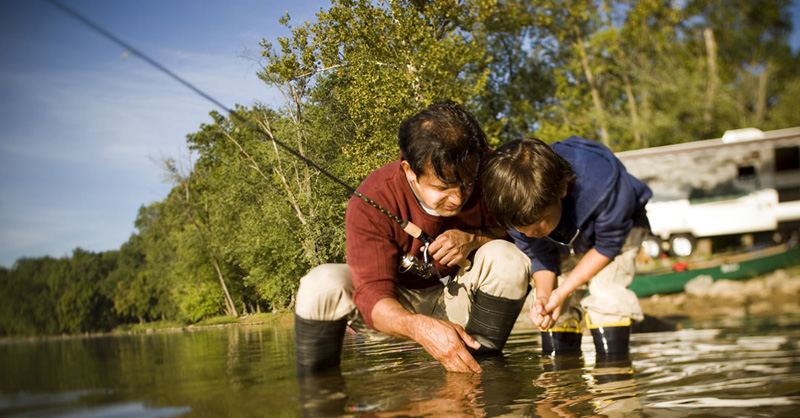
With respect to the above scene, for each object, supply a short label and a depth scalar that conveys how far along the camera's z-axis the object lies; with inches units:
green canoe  386.6
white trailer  546.6
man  98.9
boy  109.0
